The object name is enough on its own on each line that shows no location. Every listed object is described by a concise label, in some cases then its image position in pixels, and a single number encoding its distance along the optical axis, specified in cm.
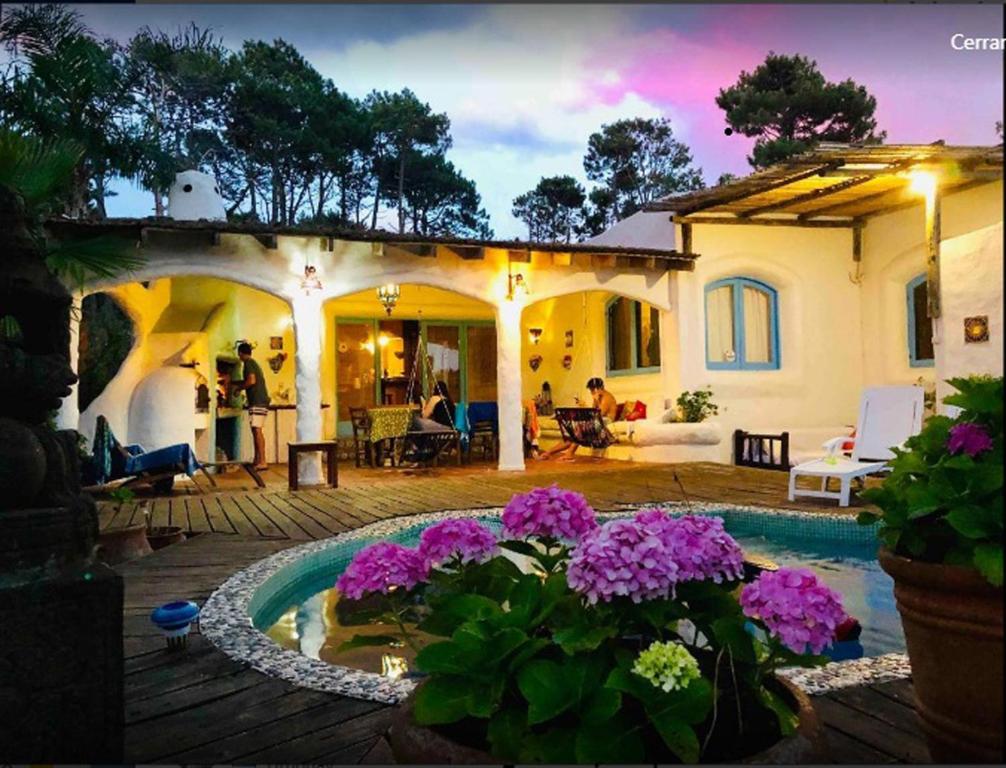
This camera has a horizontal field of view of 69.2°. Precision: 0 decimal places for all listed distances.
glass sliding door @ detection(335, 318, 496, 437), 1327
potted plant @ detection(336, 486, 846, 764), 132
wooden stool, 809
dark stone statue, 166
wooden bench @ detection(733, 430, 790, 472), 951
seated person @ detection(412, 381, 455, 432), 1014
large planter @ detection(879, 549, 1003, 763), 136
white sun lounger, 664
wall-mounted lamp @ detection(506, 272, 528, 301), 971
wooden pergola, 785
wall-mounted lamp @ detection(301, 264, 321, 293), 875
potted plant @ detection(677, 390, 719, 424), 1034
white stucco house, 855
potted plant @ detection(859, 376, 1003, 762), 137
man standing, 991
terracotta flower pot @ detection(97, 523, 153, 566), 482
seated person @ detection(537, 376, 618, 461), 1123
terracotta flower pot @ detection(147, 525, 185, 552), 555
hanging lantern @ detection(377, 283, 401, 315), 1167
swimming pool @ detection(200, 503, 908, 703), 249
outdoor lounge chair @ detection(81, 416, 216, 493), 754
